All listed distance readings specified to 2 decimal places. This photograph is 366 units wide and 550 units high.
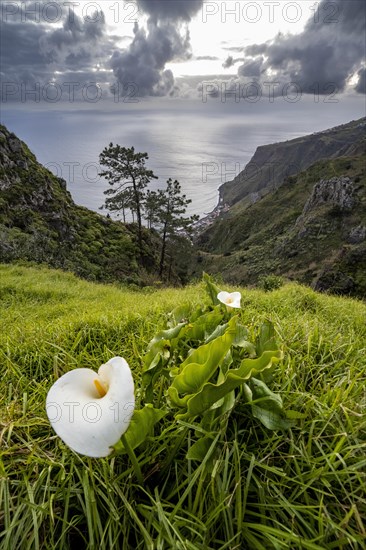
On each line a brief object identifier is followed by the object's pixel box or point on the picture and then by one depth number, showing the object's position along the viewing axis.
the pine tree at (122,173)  25.66
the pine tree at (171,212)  27.62
